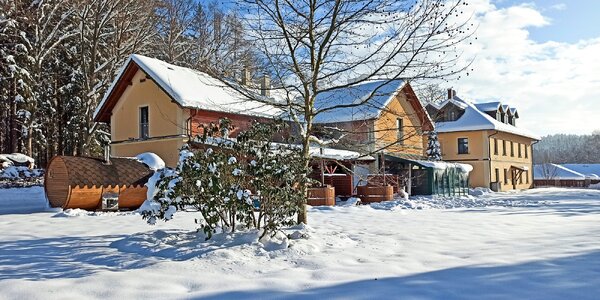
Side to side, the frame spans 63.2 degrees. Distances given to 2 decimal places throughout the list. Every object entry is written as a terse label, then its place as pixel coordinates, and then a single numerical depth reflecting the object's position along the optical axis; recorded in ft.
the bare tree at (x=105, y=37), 86.79
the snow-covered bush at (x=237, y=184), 24.49
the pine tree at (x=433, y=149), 108.78
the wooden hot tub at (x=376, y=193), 67.67
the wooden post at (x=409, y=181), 83.52
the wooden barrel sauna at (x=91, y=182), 48.21
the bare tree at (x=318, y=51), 28.35
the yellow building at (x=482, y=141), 116.16
